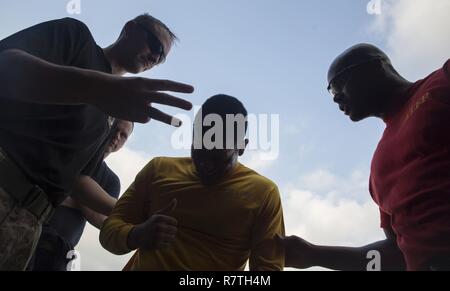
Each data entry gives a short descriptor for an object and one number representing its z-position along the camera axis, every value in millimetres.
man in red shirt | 844
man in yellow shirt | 838
